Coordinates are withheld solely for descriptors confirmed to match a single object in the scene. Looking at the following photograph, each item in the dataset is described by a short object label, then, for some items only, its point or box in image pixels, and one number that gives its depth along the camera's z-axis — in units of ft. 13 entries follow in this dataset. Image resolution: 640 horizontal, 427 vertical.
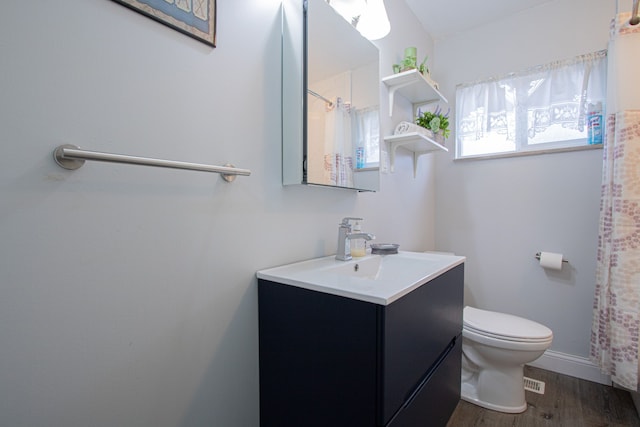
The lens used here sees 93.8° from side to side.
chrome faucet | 4.21
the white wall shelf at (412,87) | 5.70
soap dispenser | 4.45
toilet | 5.04
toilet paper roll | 6.48
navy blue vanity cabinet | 2.50
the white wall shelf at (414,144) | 5.70
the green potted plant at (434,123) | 6.42
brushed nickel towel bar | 2.03
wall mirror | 3.65
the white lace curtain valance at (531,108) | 6.37
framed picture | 2.49
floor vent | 6.04
